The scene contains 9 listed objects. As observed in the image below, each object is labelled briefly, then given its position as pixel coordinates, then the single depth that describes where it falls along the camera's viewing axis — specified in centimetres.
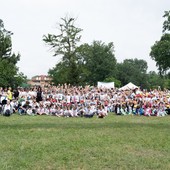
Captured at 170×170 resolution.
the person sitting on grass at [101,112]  1291
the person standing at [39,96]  1523
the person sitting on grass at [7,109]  1296
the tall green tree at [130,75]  6746
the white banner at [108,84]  2996
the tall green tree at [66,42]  3229
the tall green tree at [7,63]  2969
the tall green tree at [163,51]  3369
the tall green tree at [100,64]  5780
